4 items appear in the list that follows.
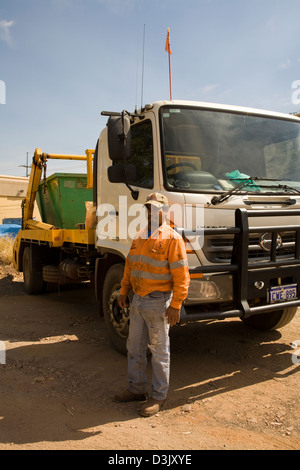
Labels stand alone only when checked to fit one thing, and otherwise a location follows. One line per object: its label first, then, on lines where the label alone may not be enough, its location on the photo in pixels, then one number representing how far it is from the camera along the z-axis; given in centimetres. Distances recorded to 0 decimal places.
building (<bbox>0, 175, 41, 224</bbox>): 2694
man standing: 307
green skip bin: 710
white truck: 358
